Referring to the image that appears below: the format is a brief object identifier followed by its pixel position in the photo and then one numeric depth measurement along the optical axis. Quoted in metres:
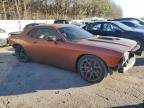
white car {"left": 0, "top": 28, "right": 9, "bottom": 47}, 5.61
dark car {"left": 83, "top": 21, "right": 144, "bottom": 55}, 4.71
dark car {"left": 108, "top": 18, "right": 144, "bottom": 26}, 8.91
